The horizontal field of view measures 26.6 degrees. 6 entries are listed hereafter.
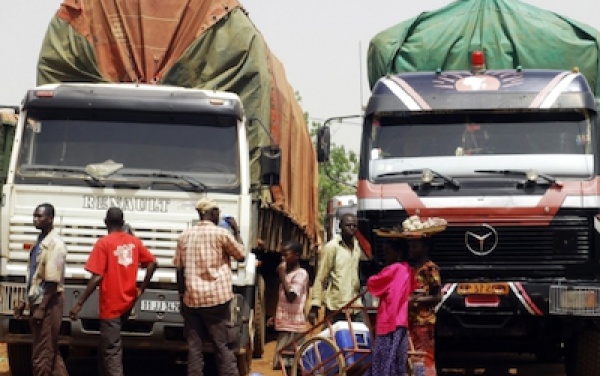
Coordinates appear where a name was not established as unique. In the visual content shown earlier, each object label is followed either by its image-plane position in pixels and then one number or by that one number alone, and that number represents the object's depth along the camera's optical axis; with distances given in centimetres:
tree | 5944
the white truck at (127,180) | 1081
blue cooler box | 962
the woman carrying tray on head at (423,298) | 909
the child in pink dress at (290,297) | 1143
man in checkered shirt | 995
